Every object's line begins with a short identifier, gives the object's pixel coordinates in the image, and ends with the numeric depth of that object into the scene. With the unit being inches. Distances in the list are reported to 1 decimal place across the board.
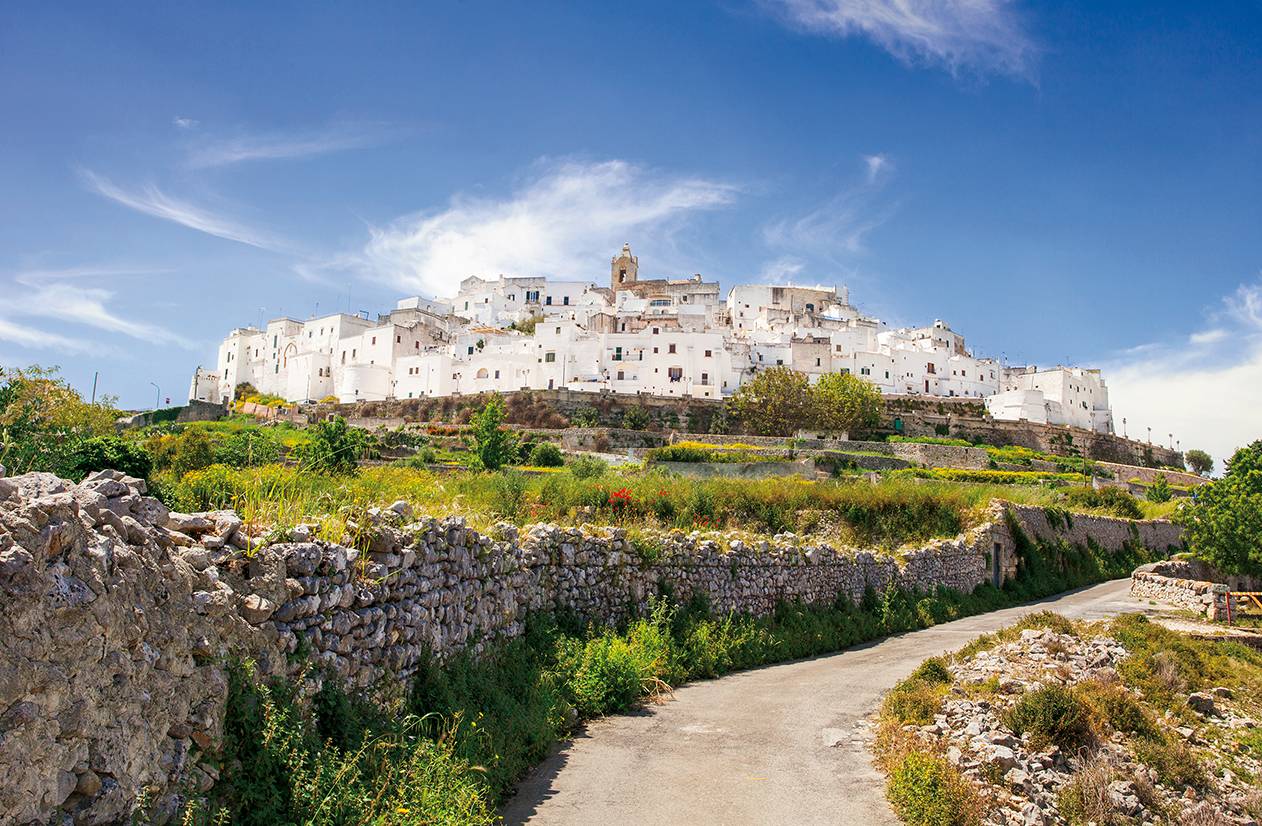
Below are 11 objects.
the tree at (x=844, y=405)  2571.4
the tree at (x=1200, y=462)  3508.9
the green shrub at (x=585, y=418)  2566.4
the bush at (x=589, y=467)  1264.5
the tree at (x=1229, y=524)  1015.0
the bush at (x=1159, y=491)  1982.9
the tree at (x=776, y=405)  2578.7
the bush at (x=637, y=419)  2586.1
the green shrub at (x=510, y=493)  572.1
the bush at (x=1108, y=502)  1530.5
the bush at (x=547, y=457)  1749.5
